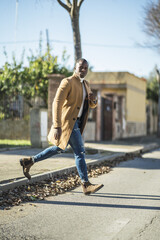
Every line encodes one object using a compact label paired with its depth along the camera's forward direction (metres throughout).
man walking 5.80
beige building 19.88
